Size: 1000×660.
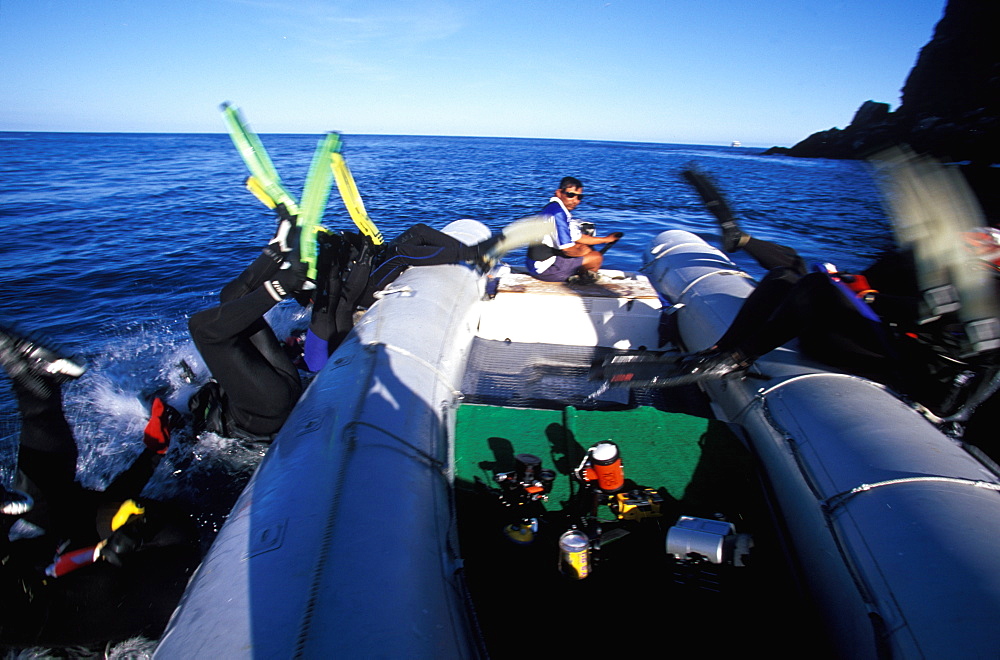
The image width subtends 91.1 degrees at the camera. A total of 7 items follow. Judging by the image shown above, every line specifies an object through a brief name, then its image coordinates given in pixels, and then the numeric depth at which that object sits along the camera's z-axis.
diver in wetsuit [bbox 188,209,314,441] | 3.24
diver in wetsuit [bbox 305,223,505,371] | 4.36
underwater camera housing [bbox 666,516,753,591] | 2.16
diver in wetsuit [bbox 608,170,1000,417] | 2.49
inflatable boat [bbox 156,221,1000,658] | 1.62
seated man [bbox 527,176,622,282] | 5.20
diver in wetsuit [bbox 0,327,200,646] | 2.14
